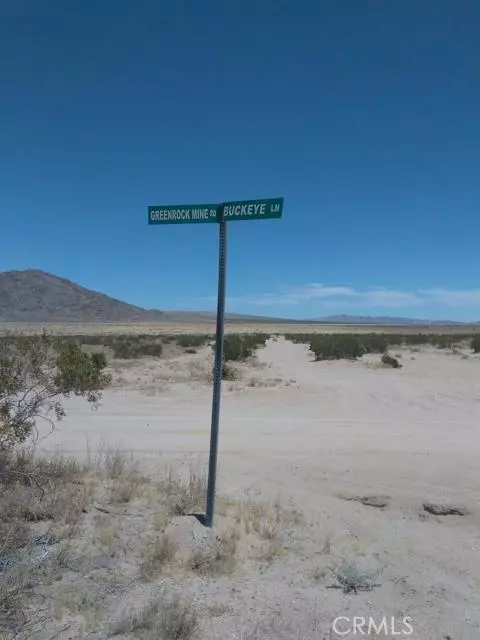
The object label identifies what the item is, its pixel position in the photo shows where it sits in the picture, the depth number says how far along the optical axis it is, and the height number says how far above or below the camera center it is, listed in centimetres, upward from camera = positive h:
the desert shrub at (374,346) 3821 -135
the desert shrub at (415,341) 4678 -117
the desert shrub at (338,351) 3189 -147
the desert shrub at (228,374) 2071 -190
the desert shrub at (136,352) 3097 -189
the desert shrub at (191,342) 4513 -184
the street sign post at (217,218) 544 +100
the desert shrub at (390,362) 2678 -168
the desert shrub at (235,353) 2798 -158
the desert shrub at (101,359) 2186 -169
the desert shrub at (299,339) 5404 -160
